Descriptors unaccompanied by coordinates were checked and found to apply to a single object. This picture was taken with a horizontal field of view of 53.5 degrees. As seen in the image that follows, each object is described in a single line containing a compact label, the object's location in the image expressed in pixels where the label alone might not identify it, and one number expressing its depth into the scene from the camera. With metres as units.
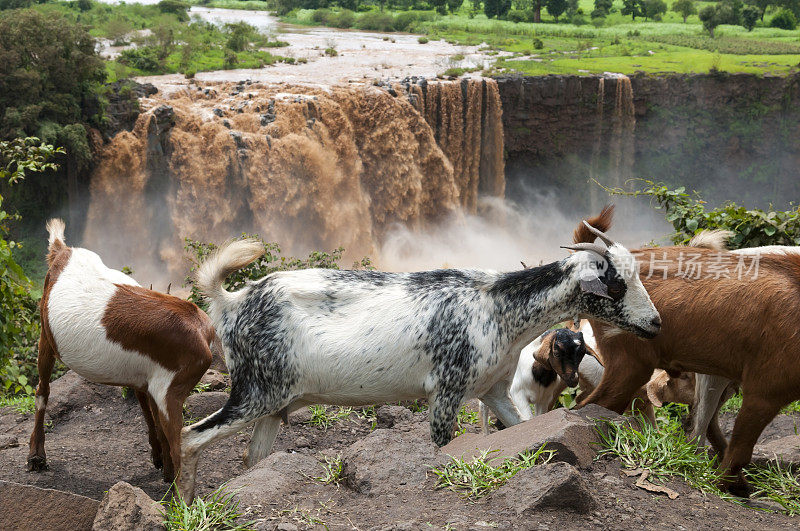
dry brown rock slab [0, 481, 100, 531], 3.94
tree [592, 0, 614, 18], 39.94
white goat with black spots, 4.79
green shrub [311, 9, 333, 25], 36.56
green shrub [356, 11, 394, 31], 36.03
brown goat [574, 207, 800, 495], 4.81
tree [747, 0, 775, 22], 37.84
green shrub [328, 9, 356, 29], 36.12
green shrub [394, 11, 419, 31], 36.34
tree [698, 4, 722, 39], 36.75
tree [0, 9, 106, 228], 19.34
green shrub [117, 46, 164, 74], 23.98
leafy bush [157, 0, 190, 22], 32.47
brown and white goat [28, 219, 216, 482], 5.21
